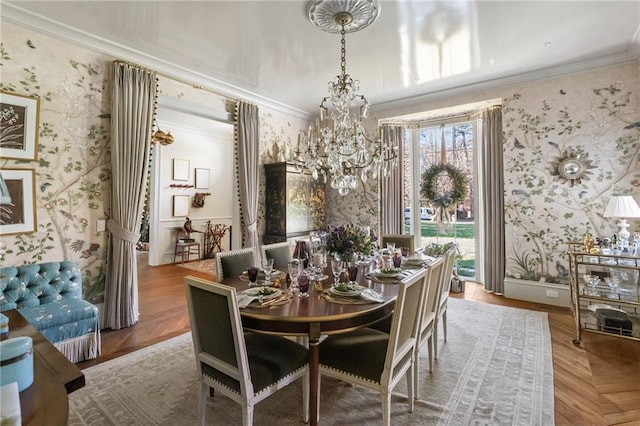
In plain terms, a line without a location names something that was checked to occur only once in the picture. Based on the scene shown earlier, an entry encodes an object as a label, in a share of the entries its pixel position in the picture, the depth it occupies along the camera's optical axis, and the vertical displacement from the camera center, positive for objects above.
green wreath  4.92 +0.50
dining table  1.66 -0.57
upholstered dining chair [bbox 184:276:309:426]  1.52 -0.80
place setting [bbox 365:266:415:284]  2.35 -0.47
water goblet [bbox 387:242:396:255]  2.95 -0.33
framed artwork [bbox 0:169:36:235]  2.65 +0.14
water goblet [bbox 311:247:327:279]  2.49 -0.37
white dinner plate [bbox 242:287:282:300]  1.91 -0.49
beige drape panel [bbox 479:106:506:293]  4.41 +0.23
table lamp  3.02 +0.04
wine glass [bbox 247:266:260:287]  2.18 -0.42
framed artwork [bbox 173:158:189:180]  6.88 +1.16
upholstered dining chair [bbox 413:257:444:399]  2.01 -0.72
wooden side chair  6.75 -0.66
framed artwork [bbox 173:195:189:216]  6.93 +0.32
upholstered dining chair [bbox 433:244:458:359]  2.49 -0.69
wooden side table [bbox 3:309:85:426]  0.85 -0.54
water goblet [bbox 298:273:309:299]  1.99 -0.46
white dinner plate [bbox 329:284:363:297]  1.92 -0.49
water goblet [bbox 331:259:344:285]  2.32 -0.40
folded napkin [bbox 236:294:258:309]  1.78 -0.50
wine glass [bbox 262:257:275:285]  2.33 -0.43
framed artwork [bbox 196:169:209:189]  7.37 +1.00
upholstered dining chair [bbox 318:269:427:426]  1.64 -0.83
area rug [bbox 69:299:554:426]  1.92 -1.28
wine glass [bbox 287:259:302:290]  2.17 -0.40
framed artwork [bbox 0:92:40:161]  2.64 +0.86
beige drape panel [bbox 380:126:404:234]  5.29 +0.37
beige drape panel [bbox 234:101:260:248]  4.61 +0.84
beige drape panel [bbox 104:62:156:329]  3.24 +0.37
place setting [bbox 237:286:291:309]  1.81 -0.50
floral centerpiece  2.35 -0.20
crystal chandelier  2.77 +0.75
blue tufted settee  2.45 -0.73
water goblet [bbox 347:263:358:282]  2.15 -0.40
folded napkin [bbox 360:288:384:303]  1.88 -0.51
